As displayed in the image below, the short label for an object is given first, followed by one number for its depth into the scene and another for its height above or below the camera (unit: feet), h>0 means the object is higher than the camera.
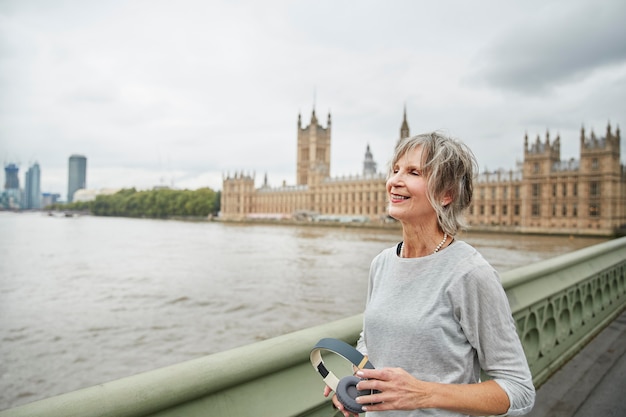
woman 3.16 -0.73
